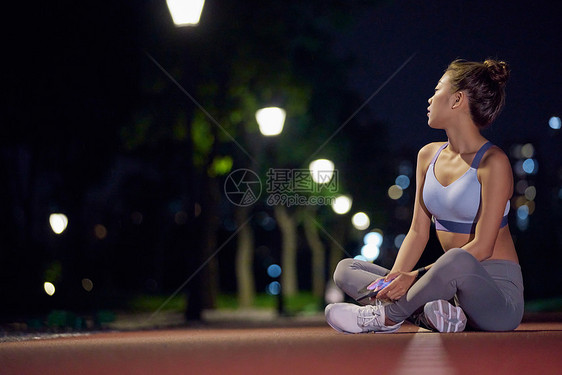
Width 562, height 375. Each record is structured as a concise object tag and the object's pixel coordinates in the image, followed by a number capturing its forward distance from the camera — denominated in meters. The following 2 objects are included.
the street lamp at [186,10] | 14.53
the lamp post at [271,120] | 19.12
